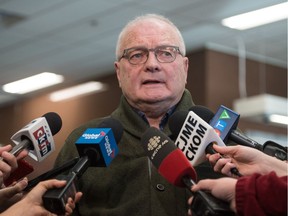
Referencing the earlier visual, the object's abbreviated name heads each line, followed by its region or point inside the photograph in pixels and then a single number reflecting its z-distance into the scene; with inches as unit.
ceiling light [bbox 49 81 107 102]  363.6
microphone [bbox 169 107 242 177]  75.7
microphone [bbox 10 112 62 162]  81.1
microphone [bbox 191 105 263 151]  78.7
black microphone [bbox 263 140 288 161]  69.8
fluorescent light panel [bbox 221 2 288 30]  246.8
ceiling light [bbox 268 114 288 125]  282.1
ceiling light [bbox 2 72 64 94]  355.9
